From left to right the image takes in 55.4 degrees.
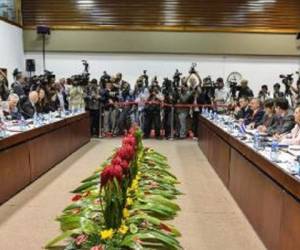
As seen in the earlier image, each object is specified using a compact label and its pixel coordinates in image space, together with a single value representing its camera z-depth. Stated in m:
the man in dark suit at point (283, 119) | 3.54
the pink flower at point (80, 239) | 1.99
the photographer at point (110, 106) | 6.74
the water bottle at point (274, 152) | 2.34
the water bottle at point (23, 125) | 3.56
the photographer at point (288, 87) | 6.84
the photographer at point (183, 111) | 6.74
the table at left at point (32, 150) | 3.03
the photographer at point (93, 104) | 6.69
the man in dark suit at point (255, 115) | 4.26
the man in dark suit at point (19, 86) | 5.55
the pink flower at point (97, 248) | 1.79
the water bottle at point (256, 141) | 2.76
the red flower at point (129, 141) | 2.59
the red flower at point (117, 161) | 1.99
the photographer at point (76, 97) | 6.30
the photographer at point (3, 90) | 5.40
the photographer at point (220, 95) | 6.93
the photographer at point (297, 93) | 6.32
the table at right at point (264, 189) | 1.90
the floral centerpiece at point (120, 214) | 1.93
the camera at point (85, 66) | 7.55
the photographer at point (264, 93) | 6.96
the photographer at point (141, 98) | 6.73
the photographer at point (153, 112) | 6.63
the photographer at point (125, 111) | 6.84
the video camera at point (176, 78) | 7.03
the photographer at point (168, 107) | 6.77
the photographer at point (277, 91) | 6.75
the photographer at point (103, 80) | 7.01
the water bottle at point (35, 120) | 3.97
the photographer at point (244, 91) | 6.52
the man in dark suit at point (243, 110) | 4.81
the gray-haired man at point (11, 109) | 4.27
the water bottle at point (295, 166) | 2.00
